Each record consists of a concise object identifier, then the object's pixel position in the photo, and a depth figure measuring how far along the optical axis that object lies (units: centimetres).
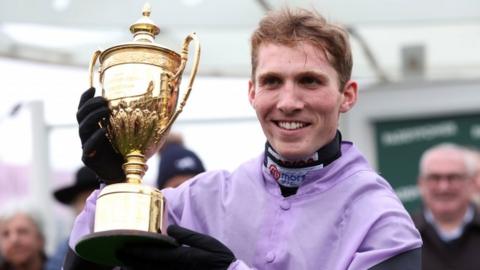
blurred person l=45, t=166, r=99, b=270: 953
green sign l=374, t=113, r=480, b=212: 1429
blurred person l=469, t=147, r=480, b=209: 1110
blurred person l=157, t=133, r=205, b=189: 913
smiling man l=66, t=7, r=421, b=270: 522
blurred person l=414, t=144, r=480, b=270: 983
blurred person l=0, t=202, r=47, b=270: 1015
